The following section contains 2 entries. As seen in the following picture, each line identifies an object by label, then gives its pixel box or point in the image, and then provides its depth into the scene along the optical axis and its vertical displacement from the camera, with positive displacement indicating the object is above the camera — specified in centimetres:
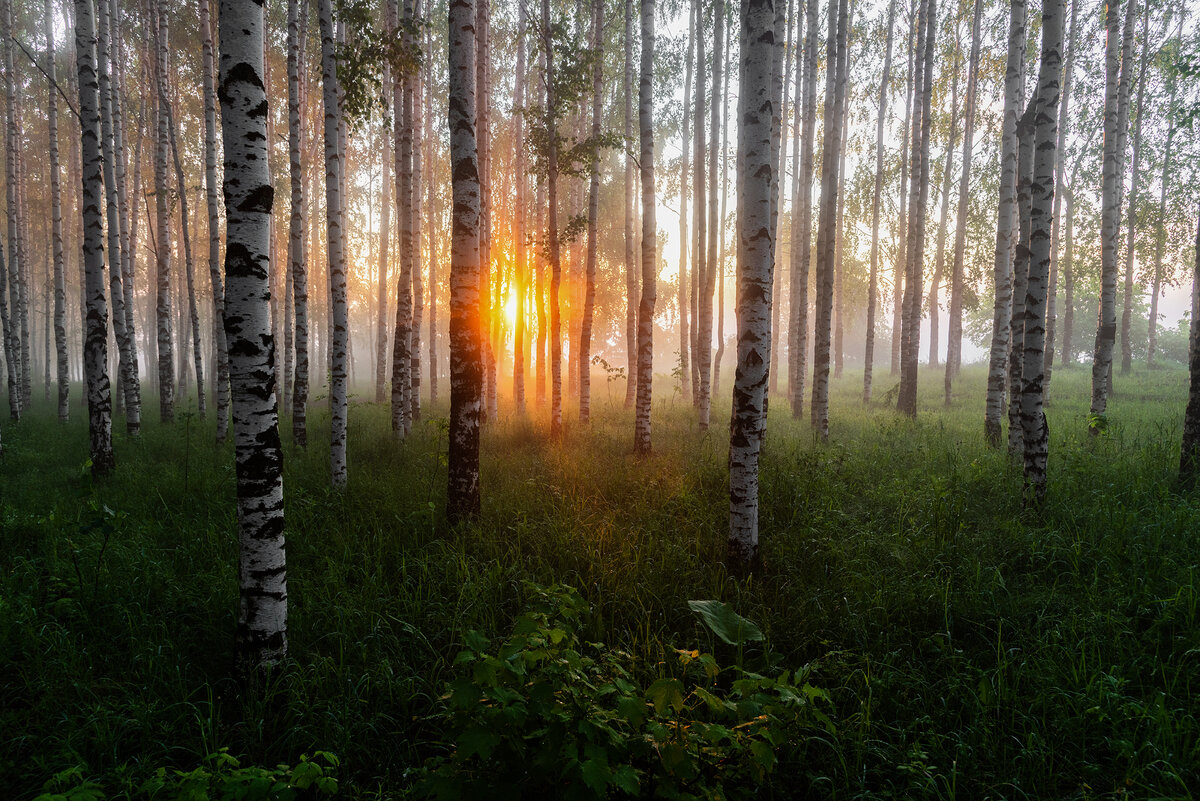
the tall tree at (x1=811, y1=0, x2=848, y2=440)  1006 +245
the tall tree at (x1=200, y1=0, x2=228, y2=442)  979 +319
